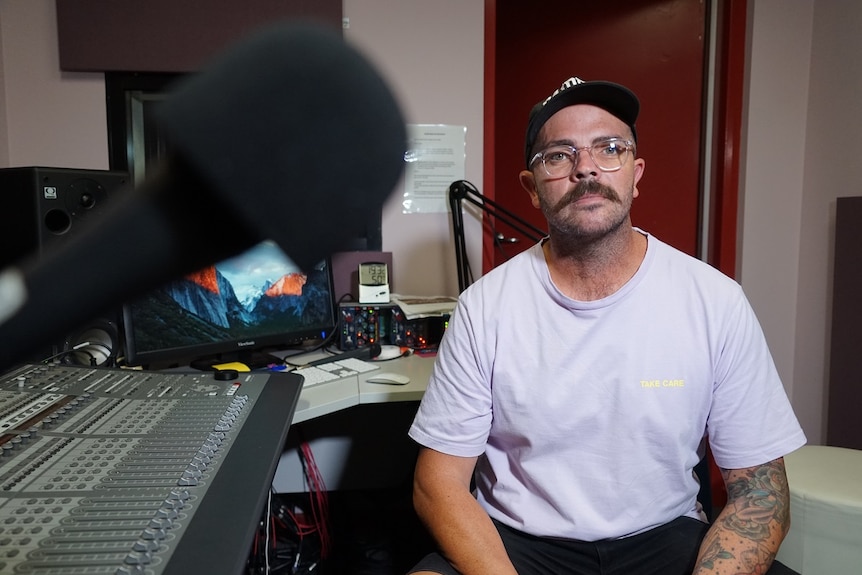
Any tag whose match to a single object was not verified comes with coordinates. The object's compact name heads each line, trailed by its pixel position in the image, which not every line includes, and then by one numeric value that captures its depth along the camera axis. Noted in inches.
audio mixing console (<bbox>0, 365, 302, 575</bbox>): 22.3
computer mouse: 61.5
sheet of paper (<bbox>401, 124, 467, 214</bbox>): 89.8
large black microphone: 9.5
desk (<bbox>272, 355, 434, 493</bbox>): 86.6
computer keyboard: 62.5
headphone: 56.9
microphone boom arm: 86.7
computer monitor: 58.2
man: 43.8
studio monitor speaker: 49.3
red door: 106.6
